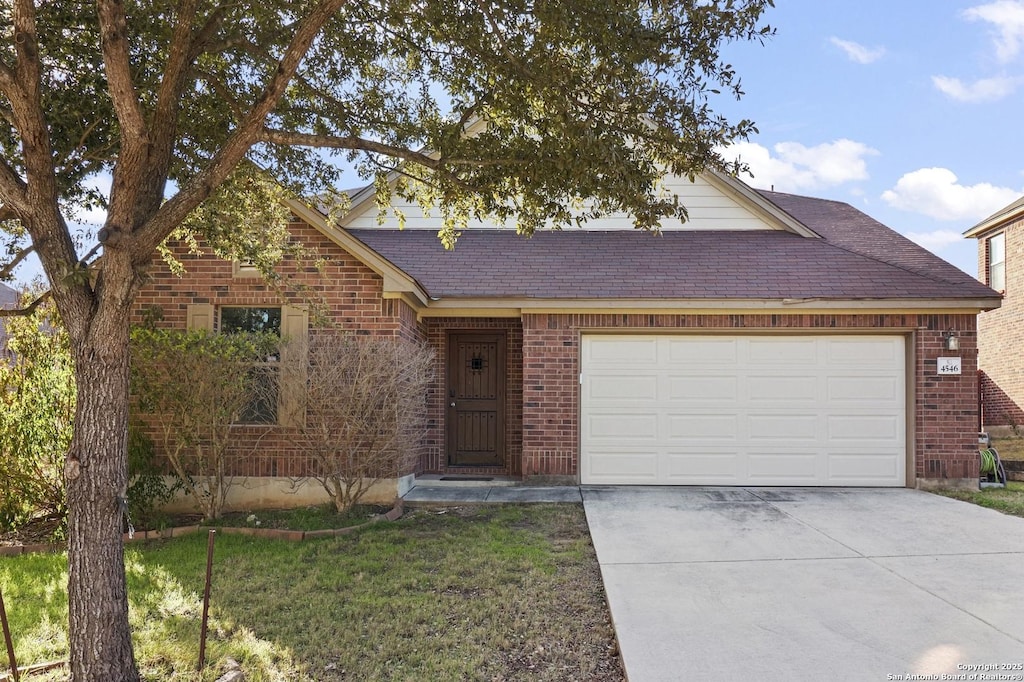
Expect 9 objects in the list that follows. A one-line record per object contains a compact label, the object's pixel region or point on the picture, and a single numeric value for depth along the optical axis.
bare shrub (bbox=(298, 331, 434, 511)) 8.02
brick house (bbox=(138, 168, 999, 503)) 9.46
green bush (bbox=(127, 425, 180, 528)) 8.05
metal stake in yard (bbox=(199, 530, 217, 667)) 4.04
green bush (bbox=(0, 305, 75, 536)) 7.35
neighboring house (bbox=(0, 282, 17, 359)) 23.08
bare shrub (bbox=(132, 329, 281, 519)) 7.98
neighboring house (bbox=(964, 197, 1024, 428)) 16.50
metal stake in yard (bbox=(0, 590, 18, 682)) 3.75
